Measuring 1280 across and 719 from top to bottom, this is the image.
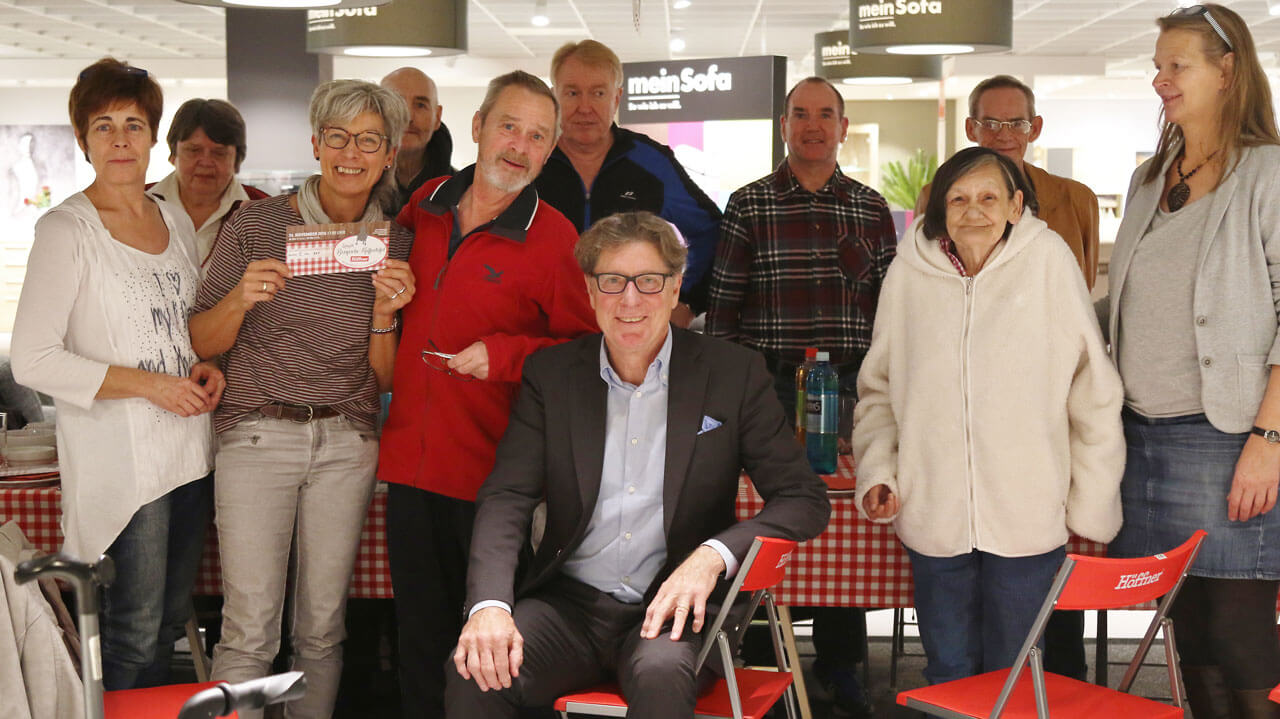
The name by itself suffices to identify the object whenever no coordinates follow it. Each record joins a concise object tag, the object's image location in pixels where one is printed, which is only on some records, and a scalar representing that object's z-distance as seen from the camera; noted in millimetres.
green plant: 16125
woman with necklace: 2576
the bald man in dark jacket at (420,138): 4250
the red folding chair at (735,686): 2398
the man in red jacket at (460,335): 2797
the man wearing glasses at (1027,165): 4242
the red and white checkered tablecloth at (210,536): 3182
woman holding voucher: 2723
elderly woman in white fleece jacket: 2689
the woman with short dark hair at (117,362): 2578
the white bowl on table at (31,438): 3346
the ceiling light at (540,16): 11161
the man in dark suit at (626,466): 2584
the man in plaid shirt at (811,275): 3746
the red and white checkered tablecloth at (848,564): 3209
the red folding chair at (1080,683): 2320
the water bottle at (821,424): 3295
